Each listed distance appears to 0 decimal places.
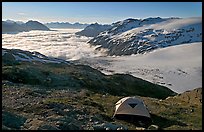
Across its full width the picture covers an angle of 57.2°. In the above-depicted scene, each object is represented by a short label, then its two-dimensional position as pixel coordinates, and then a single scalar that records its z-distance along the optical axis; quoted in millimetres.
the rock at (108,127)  12061
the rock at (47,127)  10949
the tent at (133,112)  16084
